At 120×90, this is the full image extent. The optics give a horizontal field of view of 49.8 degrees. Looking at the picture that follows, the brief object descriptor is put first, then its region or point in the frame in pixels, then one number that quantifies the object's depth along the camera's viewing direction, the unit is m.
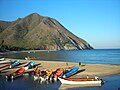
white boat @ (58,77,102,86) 20.19
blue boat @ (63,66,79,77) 24.11
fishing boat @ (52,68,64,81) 22.98
